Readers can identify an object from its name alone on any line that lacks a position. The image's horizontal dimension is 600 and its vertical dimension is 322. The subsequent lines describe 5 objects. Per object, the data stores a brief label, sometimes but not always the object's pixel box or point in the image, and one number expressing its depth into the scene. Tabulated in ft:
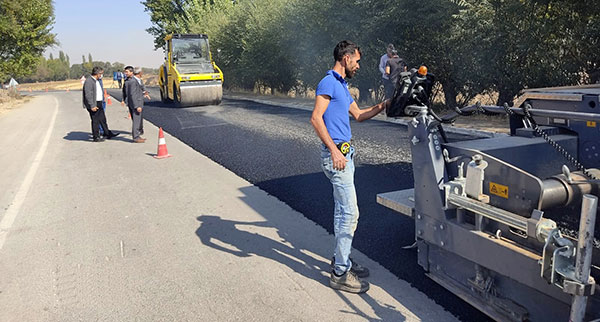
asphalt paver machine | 7.55
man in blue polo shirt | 11.53
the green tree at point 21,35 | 94.89
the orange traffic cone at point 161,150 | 30.58
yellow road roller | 63.57
